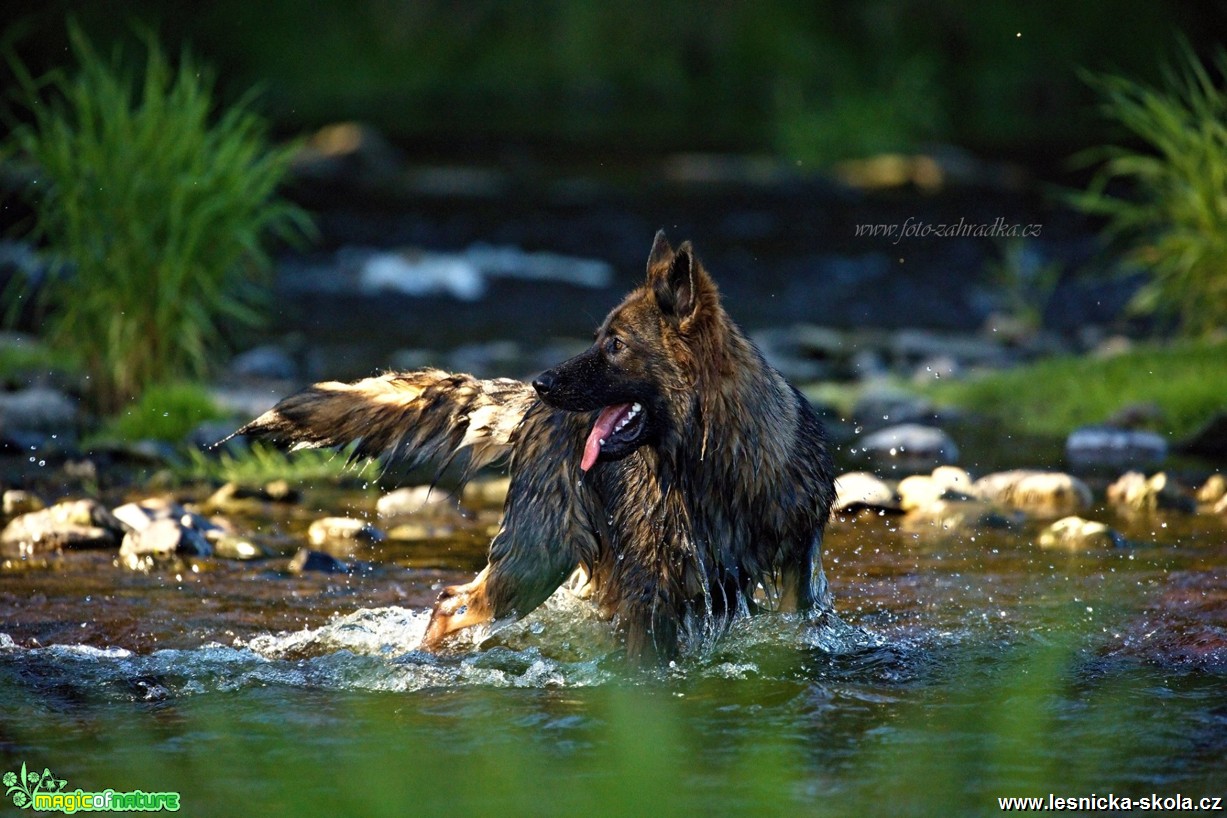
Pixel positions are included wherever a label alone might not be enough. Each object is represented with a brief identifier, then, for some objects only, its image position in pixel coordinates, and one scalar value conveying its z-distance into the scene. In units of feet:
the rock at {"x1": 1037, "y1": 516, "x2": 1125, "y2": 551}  45.24
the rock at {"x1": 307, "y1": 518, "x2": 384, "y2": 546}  47.55
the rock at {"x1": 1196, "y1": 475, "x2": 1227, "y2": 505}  50.60
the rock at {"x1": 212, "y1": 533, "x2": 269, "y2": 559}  44.52
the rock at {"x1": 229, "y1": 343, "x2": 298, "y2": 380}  74.02
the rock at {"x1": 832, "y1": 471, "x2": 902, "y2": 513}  50.61
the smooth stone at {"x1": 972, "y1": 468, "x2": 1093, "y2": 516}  50.80
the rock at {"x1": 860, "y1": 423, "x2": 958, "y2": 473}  58.39
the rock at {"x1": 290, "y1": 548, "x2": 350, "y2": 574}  43.27
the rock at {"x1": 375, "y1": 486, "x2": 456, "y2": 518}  51.85
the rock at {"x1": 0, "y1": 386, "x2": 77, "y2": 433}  60.70
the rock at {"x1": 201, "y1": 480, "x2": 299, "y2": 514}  51.34
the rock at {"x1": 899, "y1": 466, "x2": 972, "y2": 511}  50.93
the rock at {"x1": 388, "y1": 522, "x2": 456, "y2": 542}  48.37
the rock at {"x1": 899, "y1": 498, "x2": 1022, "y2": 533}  48.26
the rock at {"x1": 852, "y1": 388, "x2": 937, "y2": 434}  65.82
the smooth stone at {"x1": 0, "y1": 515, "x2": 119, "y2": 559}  45.01
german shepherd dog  32.91
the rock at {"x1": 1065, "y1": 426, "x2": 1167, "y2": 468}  57.31
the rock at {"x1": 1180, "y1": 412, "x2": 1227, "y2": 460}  57.00
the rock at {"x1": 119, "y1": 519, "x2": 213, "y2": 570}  44.16
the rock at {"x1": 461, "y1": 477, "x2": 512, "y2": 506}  53.83
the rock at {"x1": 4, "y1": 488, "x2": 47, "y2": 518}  50.01
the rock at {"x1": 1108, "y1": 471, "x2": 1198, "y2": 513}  49.85
